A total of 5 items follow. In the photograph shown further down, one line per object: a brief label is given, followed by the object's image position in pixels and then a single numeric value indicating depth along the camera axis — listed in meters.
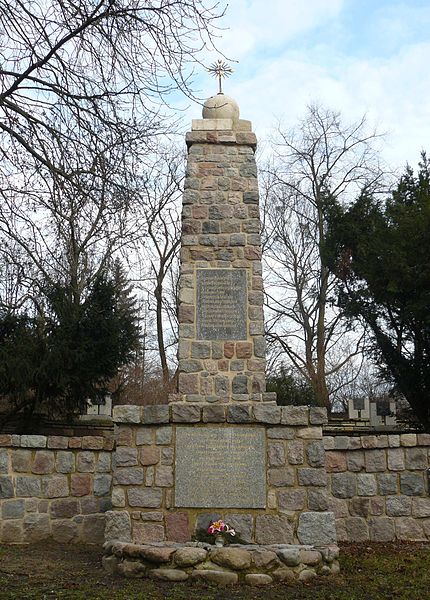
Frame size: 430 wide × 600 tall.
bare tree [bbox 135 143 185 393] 19.33
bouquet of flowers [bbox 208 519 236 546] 5.85
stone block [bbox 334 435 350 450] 7.48
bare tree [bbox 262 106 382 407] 20.59
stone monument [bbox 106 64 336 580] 6.09
